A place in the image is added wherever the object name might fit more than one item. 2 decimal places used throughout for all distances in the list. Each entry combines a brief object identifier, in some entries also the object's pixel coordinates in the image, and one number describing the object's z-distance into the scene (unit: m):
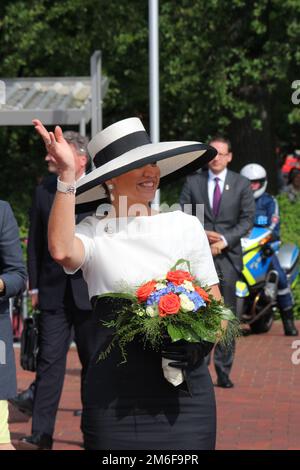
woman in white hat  4.69
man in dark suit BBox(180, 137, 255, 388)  10.27
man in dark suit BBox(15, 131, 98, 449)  8.10
